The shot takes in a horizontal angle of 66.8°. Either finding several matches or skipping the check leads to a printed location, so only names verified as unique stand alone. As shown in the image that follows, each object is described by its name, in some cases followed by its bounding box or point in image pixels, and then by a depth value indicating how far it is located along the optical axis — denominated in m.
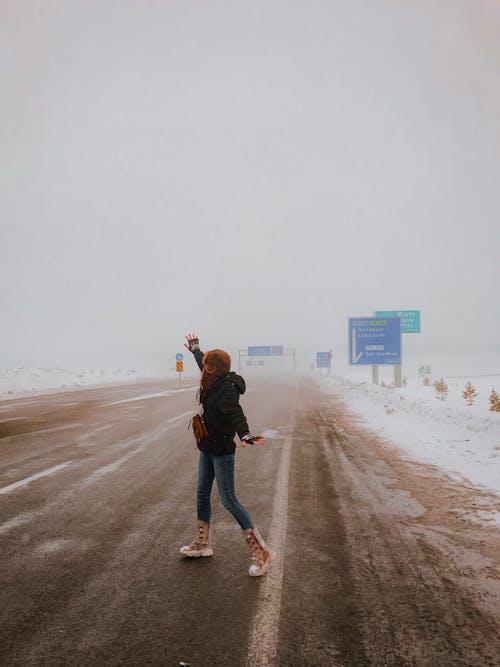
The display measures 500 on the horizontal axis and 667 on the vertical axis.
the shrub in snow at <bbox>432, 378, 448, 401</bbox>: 19.26
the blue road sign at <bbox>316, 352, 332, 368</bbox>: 58.28
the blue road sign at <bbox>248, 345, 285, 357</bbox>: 81.81
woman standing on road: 3.47
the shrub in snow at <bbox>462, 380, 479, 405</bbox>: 15.67
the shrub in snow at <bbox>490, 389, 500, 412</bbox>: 12.01
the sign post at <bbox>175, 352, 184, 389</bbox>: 30.86
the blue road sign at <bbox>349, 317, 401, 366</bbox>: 23.30
